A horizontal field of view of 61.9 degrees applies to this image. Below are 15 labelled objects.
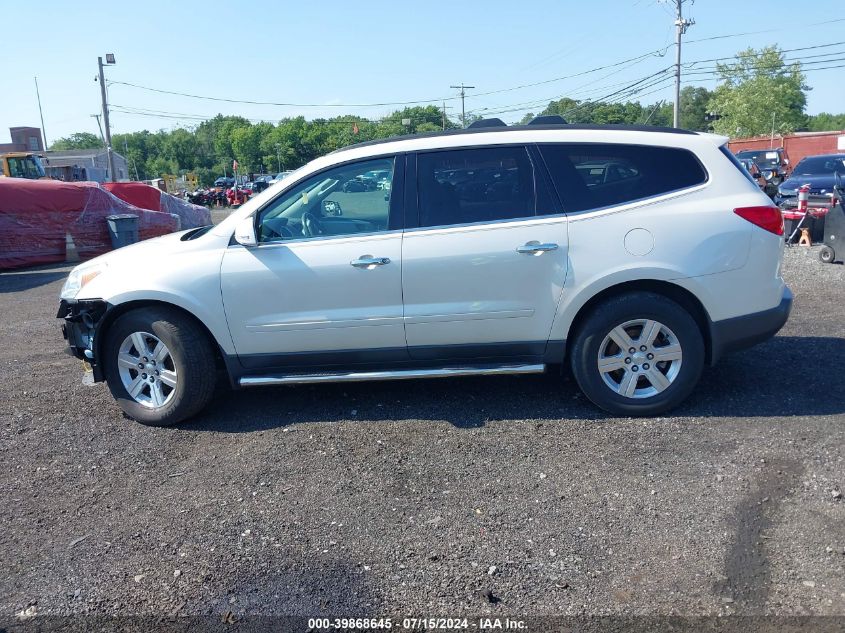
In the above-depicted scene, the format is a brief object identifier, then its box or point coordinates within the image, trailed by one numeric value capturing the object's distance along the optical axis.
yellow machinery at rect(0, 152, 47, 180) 33.59
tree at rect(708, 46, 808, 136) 70.88
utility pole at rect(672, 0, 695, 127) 41.78
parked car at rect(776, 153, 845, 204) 16.36
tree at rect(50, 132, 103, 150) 148.50
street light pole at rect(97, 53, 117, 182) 45.22
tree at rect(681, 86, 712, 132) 90.22
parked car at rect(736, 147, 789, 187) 28.02
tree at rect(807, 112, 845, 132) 101.86
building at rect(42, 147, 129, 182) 60.82
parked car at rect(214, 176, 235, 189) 58.51
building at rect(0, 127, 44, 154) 96.65
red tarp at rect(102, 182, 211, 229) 20.88
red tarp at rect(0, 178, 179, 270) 15.30
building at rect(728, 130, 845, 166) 42.59
